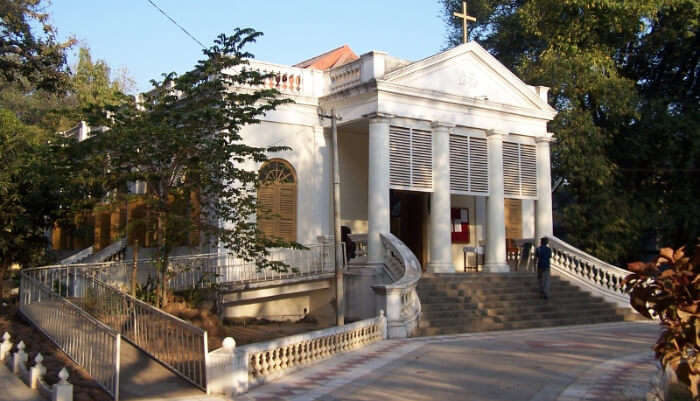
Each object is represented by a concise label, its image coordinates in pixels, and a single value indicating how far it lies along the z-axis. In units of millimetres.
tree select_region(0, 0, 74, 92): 12453
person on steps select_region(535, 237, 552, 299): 16734
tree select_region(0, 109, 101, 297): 13289
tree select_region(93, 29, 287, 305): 11945
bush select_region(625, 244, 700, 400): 6127
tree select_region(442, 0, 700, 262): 21734
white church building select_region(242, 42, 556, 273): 16922
